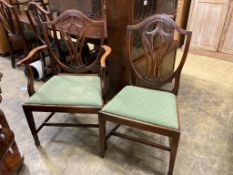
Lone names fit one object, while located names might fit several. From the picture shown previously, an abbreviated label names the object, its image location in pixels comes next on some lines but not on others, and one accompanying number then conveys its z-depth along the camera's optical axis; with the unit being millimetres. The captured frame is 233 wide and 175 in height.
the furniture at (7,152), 1179
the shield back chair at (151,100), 1216
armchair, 1395
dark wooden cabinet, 1621
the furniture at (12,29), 2389
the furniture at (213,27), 2971
